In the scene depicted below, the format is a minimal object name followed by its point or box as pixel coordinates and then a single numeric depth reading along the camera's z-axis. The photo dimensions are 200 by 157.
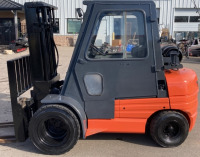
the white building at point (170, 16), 23.69
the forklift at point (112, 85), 3.63
